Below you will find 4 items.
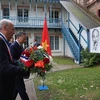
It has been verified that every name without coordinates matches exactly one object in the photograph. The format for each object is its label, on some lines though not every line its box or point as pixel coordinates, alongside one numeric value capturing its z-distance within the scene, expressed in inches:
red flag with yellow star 170.6
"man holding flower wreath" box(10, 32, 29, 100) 112.3
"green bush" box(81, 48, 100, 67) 282.6
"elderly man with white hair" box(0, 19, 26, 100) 64.9
